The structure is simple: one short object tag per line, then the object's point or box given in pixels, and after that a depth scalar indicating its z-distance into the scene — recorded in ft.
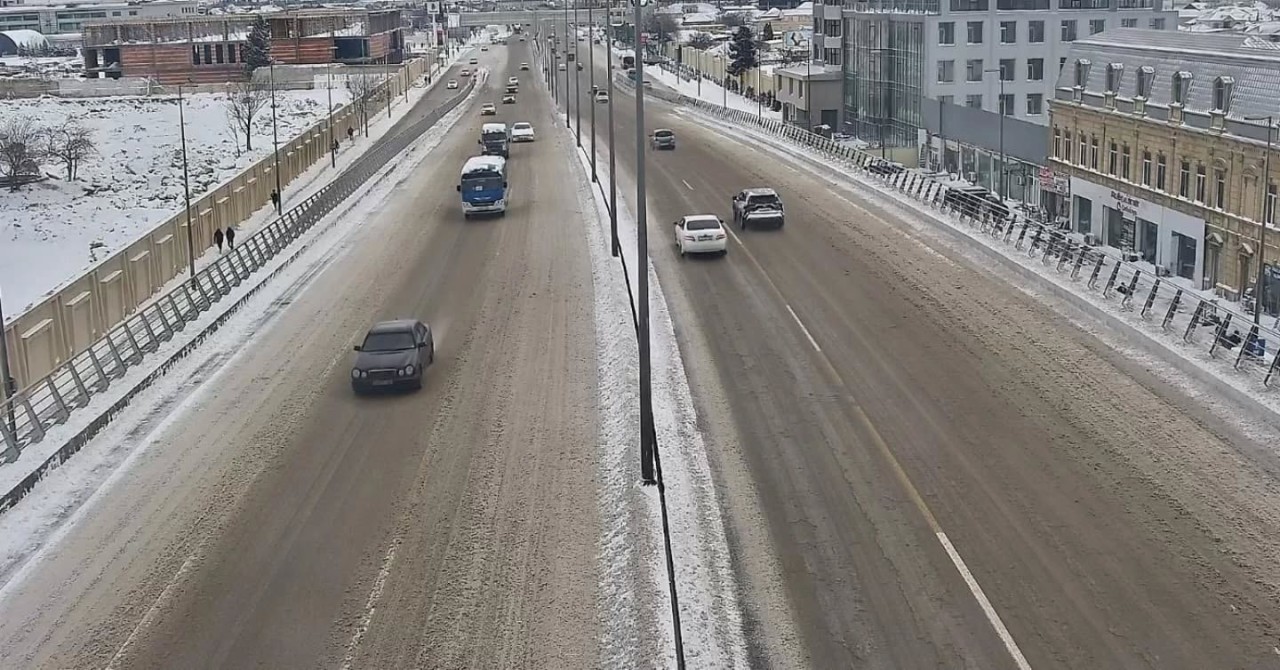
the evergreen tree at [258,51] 435.12
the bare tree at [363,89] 287.77
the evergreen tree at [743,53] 392.47
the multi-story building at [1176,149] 126.11
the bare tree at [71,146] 237.25
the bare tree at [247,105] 282.97
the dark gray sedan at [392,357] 77.00
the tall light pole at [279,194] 169.68
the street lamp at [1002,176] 191.83
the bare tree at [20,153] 223.10
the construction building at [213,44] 464.65
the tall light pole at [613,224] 121.39
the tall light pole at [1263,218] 114.32
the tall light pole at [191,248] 121.49
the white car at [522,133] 242.78
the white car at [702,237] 117.70
